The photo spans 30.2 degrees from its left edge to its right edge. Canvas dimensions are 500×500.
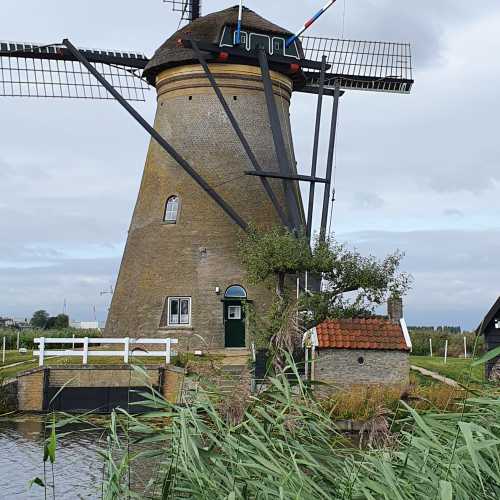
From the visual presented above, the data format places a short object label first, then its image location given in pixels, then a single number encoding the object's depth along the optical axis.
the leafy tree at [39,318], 56.82
